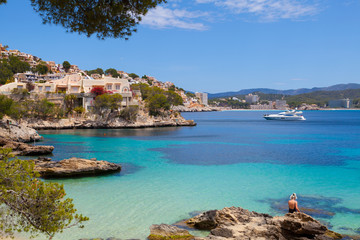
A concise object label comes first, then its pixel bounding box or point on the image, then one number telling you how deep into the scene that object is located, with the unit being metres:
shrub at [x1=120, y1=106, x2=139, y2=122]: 57.84
